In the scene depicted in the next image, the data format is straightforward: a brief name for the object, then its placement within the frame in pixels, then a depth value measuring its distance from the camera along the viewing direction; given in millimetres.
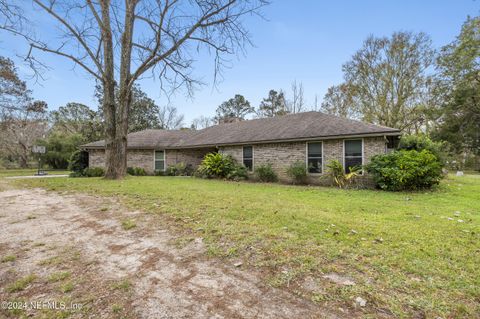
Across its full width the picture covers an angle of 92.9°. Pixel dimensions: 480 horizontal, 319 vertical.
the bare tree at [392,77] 21578
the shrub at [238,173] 13397
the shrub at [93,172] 15945
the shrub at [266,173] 12656
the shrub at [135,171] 17562
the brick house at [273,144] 10844
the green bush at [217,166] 13820
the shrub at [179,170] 17375
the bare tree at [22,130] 25812
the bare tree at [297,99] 29281
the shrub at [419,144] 10805
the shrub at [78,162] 17328
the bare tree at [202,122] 45969
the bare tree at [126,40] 10945
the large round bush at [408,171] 8648
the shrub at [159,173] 17691
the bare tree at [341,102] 25922
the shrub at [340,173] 10492
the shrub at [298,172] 11492
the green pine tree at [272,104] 36744
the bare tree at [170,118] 41594
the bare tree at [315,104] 29703
